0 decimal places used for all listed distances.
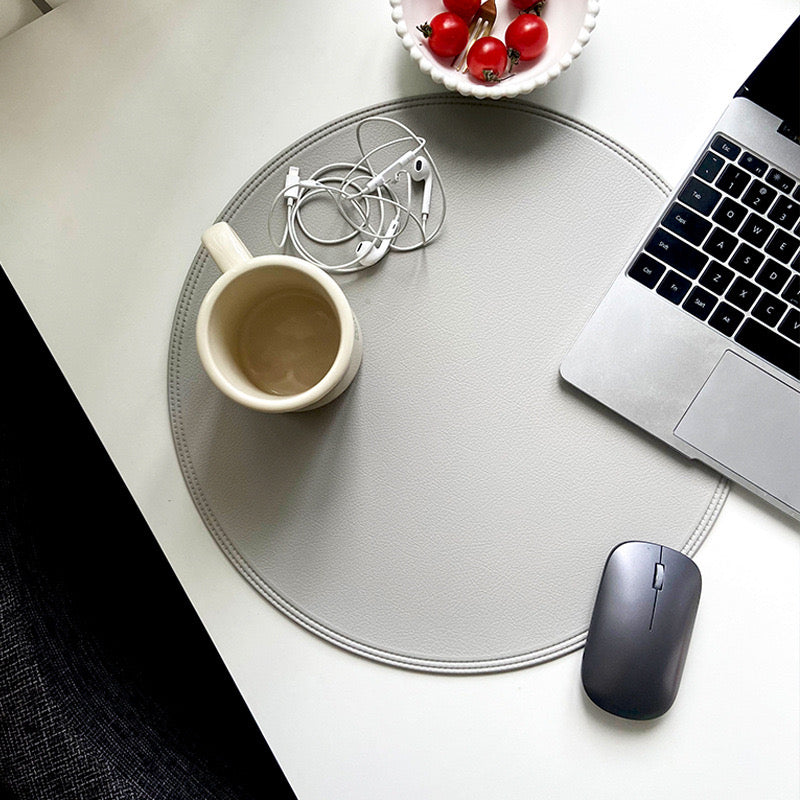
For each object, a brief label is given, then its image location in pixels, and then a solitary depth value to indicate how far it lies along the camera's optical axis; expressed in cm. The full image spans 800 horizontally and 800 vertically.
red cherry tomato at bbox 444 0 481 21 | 63
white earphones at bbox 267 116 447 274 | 65
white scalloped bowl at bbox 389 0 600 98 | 61
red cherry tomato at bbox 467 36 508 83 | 62
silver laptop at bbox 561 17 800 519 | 63
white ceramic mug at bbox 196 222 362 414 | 55
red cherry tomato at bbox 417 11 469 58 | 62
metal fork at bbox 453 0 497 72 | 65
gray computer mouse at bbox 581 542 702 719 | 62
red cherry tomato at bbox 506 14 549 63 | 62
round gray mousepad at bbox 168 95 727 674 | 64
